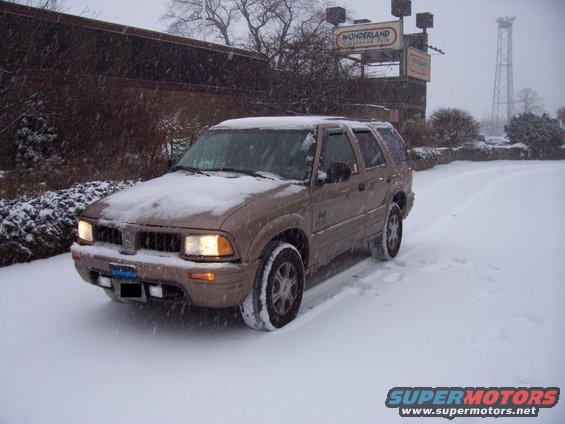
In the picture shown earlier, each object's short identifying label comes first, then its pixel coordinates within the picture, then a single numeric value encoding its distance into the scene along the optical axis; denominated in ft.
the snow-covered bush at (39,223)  20.17
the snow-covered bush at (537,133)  115.65
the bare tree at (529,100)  474.08
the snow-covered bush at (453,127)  97.30
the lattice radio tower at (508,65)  252.01
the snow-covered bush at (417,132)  85.20
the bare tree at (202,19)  128.26
